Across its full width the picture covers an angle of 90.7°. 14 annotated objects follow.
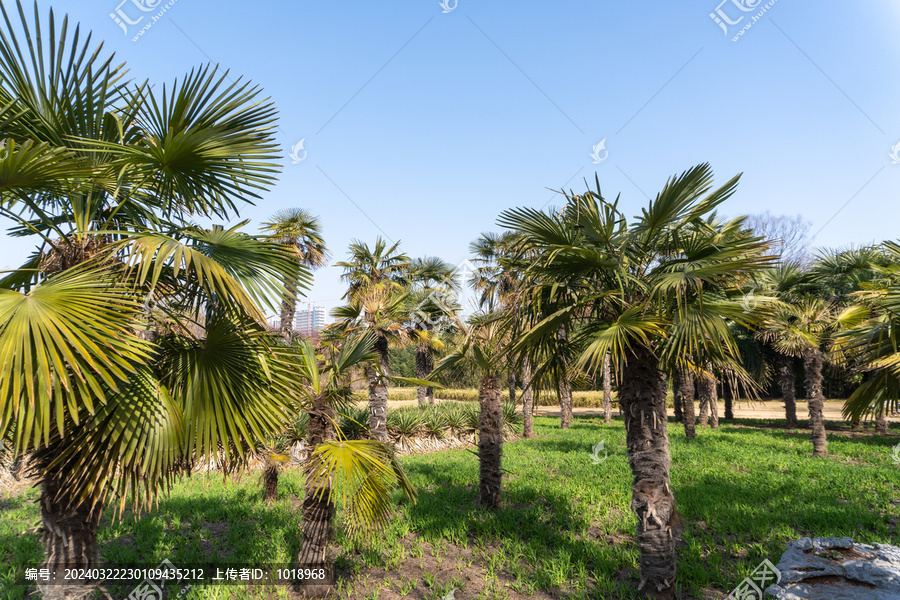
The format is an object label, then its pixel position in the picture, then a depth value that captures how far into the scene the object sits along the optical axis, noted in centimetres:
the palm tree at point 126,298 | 257
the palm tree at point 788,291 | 1603
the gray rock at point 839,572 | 478
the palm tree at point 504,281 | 612
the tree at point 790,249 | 3065
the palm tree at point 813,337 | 1341
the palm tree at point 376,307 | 1005
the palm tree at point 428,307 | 1165
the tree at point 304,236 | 1853
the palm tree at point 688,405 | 1541
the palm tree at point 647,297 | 488
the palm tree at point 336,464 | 409
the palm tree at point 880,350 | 466
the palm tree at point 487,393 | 840
